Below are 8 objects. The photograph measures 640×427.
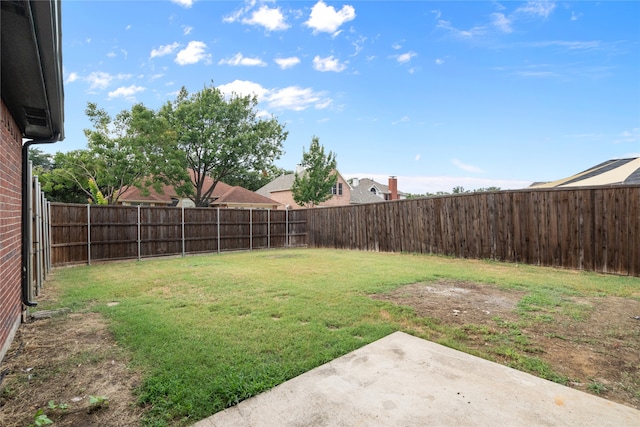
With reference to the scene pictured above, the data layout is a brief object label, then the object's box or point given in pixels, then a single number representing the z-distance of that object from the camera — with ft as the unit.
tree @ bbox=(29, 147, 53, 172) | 87.25
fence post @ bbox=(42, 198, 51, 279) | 22.40
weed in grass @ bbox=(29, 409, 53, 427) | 5.74
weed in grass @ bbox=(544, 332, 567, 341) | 9.76
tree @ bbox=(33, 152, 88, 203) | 61.00
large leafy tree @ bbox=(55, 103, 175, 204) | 52.01
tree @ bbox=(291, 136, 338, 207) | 74.74
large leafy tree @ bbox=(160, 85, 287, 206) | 59.11
